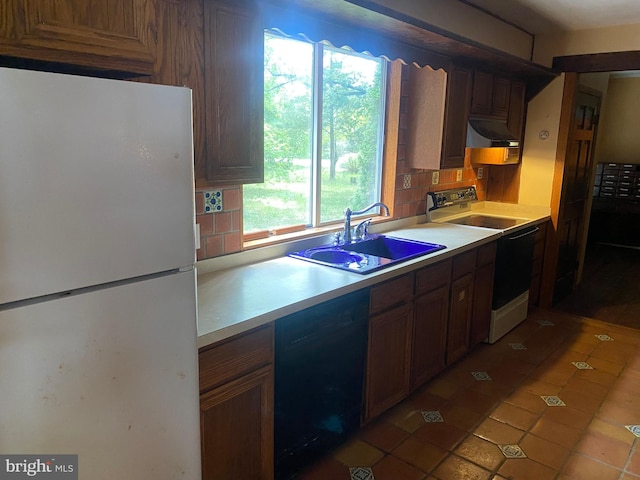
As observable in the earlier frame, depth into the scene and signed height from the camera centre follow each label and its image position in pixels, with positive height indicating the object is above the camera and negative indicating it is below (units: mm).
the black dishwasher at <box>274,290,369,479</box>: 1911 -969
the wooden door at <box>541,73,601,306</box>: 4160 -286
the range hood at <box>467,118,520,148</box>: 3482 +122
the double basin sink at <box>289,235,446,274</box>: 2438 -568
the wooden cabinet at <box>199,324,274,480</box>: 1618 -909
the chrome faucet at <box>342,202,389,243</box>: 2818 -443
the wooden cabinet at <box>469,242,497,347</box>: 3262 -961
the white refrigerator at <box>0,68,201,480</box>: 973 -293
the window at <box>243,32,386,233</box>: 2547 +77
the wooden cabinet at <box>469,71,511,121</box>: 3605 +436
